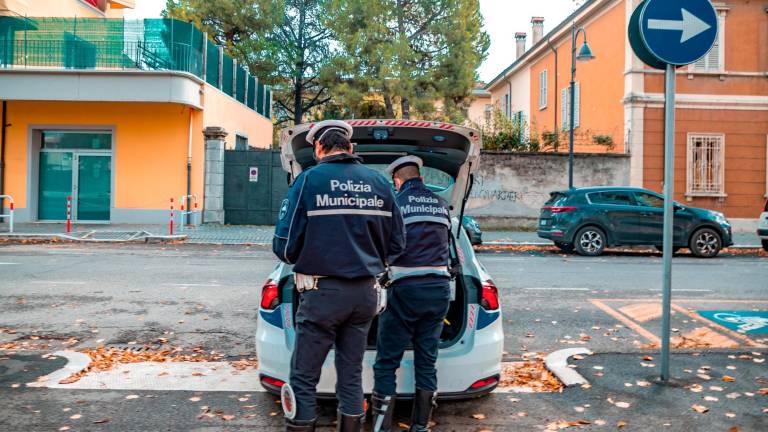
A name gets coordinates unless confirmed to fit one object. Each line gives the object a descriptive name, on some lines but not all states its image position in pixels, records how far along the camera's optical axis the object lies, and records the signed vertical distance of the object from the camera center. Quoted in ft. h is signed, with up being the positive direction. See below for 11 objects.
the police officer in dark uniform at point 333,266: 11.50 -0.87
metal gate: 74.13 +3.44
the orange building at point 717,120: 75.20 +11.46
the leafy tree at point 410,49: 94.73 +23.98
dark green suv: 50.67 -0.36
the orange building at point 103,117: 67.21 +9.99
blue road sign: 17.26 +4.96
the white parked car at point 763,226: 53.52 -0.24
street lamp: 63.93 +13.41
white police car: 14.40 -2.02
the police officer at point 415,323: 13.47 -2.14
